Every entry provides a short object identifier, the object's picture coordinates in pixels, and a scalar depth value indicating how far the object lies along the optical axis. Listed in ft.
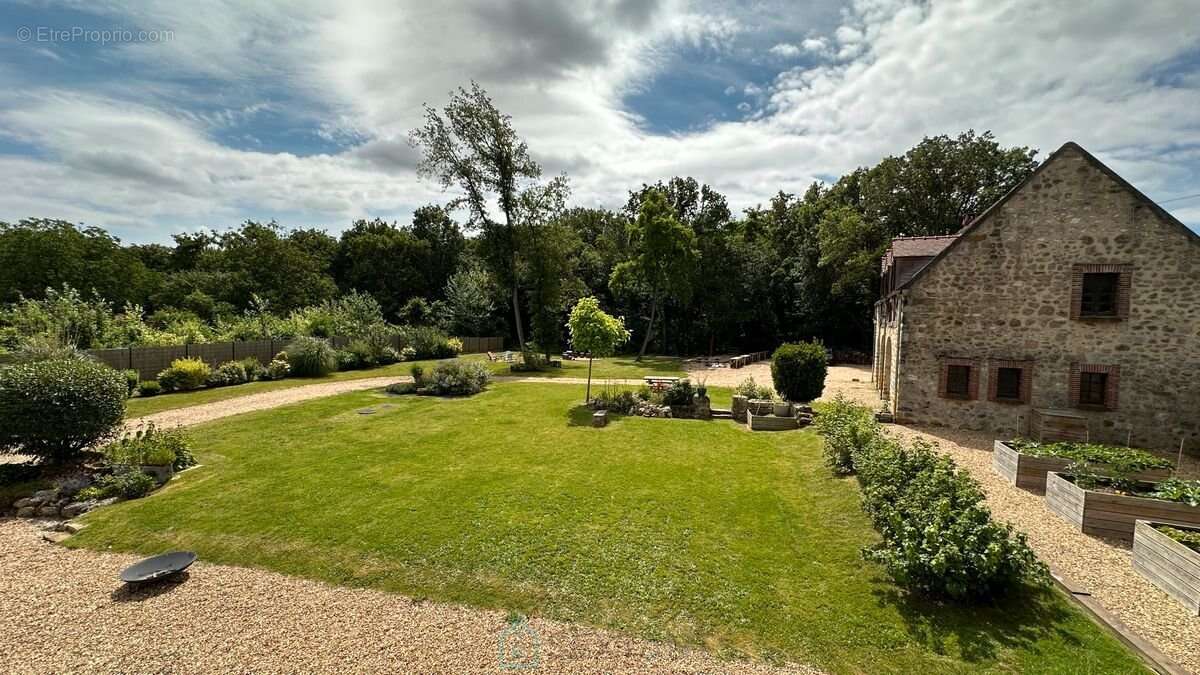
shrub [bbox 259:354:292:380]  75.72
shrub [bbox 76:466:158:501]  31.32
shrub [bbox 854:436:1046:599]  18.53
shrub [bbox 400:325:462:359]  106.52
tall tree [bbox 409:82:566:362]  95.40
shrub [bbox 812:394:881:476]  34.12
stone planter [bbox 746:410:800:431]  47.21
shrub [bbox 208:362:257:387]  69.10
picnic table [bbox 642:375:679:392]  56.88
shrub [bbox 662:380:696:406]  52.95
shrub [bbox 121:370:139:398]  59.62
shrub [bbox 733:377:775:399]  51.88
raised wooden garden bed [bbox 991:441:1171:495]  31.35
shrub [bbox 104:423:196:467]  34.50
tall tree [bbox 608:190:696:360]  111.04
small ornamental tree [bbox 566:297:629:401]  55.42
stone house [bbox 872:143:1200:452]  40.42
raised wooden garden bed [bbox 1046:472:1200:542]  23.72
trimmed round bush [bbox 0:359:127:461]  32.24
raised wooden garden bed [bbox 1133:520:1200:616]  18.83
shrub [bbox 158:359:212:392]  63.67
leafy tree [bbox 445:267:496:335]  130.31
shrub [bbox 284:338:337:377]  79.36
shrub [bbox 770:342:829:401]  53.88
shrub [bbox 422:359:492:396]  67.31
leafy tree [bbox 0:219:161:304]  109.09
